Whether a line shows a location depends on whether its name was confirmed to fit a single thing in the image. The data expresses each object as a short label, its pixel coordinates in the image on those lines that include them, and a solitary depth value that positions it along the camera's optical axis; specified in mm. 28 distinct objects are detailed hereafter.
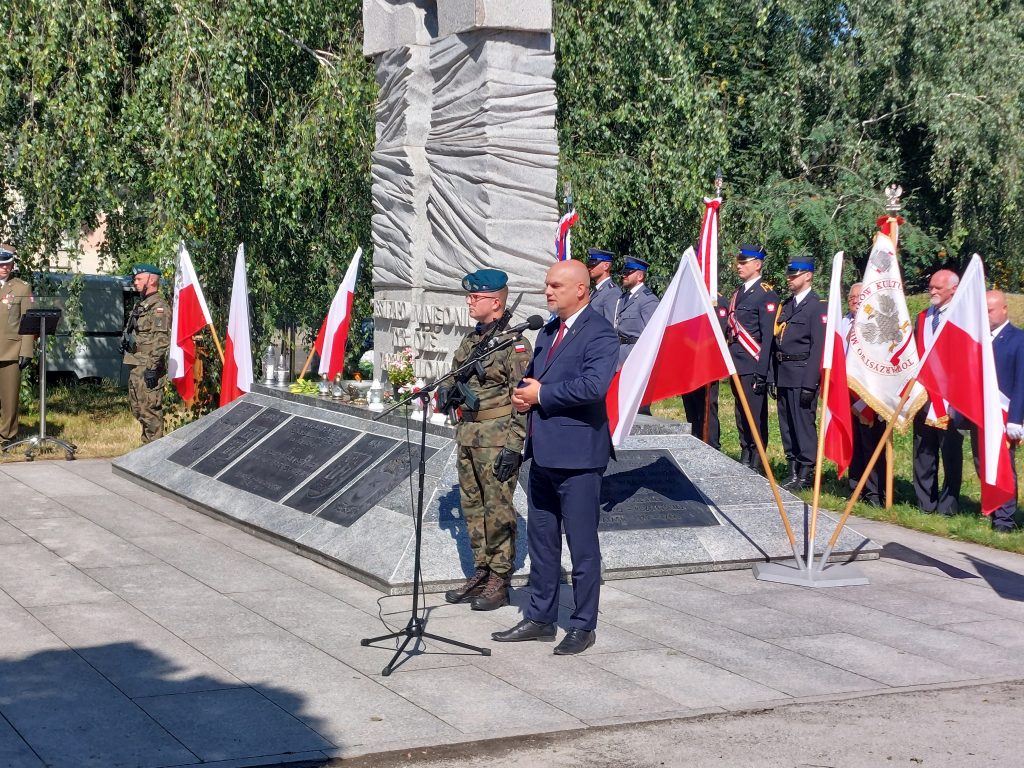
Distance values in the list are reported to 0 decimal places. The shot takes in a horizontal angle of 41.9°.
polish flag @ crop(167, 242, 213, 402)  12906
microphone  6133
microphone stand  6344
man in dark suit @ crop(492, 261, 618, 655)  6801
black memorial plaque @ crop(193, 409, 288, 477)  11373
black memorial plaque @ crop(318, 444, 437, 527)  9109
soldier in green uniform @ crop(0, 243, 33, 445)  13961
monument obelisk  10602
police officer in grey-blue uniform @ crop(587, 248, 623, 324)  11914
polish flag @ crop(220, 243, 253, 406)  12258
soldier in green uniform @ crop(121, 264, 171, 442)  13945
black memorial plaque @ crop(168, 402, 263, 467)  11891
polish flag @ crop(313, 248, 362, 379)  11828
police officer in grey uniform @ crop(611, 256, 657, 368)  11852
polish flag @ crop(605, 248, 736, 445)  8508
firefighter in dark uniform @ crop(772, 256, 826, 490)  12211
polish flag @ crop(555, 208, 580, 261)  12383
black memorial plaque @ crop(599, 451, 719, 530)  9102
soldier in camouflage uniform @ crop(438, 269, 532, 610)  7559
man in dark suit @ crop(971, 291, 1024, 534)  10195
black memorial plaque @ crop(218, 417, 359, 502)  10258
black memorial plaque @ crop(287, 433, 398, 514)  9664
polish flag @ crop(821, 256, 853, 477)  8789
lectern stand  13633
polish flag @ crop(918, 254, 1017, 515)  7895
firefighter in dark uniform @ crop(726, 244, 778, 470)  12711
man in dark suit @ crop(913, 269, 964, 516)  11125
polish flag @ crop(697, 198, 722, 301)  12703
